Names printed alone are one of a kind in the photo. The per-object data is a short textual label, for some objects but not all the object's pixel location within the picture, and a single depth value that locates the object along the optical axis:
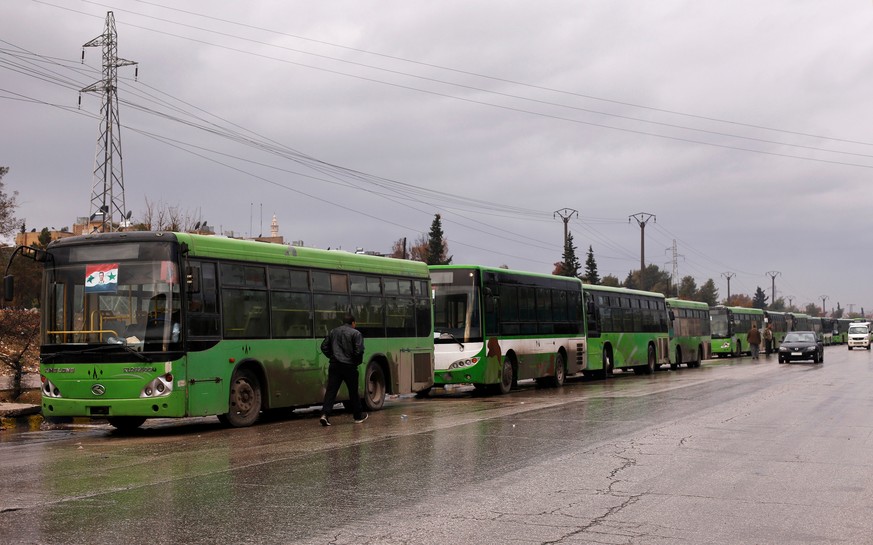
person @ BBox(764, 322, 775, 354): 65.44
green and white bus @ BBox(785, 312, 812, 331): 88.91
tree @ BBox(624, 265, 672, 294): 183.74
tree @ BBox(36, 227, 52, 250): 95.25
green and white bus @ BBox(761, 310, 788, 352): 78.62
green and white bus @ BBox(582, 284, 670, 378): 35.00
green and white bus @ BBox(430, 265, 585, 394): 25.38
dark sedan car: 48.03
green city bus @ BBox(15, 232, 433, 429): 15.09
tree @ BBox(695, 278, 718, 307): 193.50
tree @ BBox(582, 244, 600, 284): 126.59
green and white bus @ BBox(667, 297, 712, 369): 46.54
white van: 80.62
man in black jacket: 16.80
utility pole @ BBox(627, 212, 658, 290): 76.00
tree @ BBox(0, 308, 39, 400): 24.39
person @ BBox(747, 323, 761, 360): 55.25
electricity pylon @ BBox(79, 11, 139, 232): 41.03
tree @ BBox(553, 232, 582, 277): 86.56
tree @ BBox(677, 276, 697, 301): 188.20
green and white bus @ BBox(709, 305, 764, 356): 63.31
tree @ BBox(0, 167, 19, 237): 33.66
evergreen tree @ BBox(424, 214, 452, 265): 109.00
